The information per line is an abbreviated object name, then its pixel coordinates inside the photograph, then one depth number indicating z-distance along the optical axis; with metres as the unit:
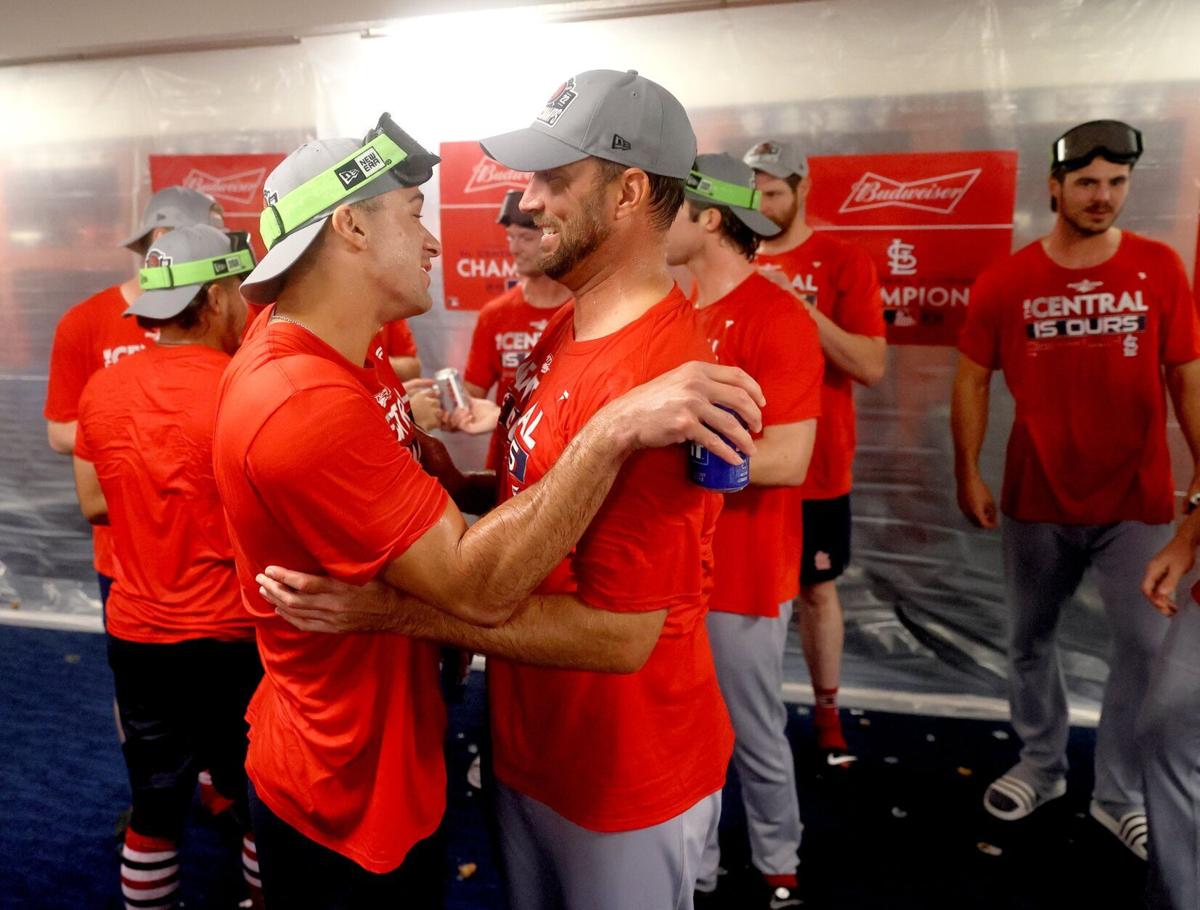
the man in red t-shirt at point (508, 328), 3.35
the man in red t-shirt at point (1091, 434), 2.68
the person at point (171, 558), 1.96
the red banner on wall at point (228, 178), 3.89
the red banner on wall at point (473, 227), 3.66
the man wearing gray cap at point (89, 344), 2.92
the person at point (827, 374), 3.07
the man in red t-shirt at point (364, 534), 1.16
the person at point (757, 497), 2.13
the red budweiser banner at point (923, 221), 3.24
